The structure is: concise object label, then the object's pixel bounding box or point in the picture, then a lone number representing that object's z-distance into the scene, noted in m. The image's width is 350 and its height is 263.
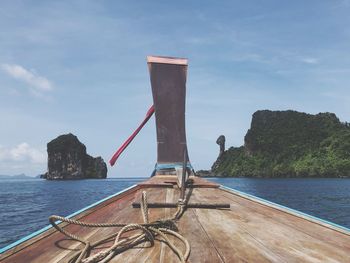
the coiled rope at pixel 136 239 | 2.74
